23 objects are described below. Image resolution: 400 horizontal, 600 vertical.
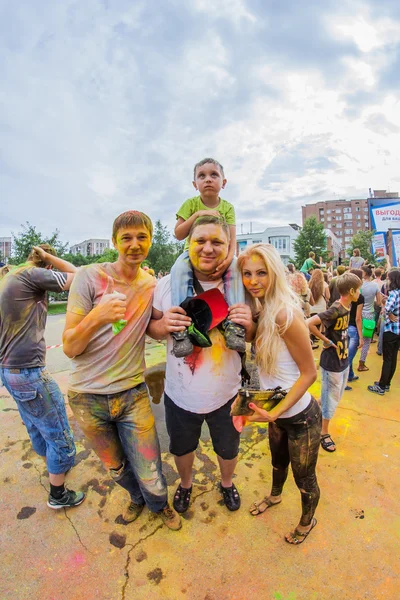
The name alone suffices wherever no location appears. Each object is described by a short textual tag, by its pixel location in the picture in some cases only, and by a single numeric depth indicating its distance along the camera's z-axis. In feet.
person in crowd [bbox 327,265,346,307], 14.62
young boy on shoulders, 5.66
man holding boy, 5.82
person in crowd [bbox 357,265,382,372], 18.69
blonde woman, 5.68
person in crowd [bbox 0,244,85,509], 7.21
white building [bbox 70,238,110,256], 378.12
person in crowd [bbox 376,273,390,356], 19.93
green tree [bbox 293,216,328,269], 122.01
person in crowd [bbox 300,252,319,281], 30.67
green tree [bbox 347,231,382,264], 127.03
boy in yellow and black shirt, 9.85
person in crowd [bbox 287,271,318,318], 19.58
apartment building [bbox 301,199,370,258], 295.07
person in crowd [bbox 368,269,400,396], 13.80
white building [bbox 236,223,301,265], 169.17
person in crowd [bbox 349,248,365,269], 28.99
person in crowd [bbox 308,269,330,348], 19.15
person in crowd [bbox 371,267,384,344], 24.75
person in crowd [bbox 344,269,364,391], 14.92
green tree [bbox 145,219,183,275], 117.60
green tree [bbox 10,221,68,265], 66.13
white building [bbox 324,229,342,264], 191.50
